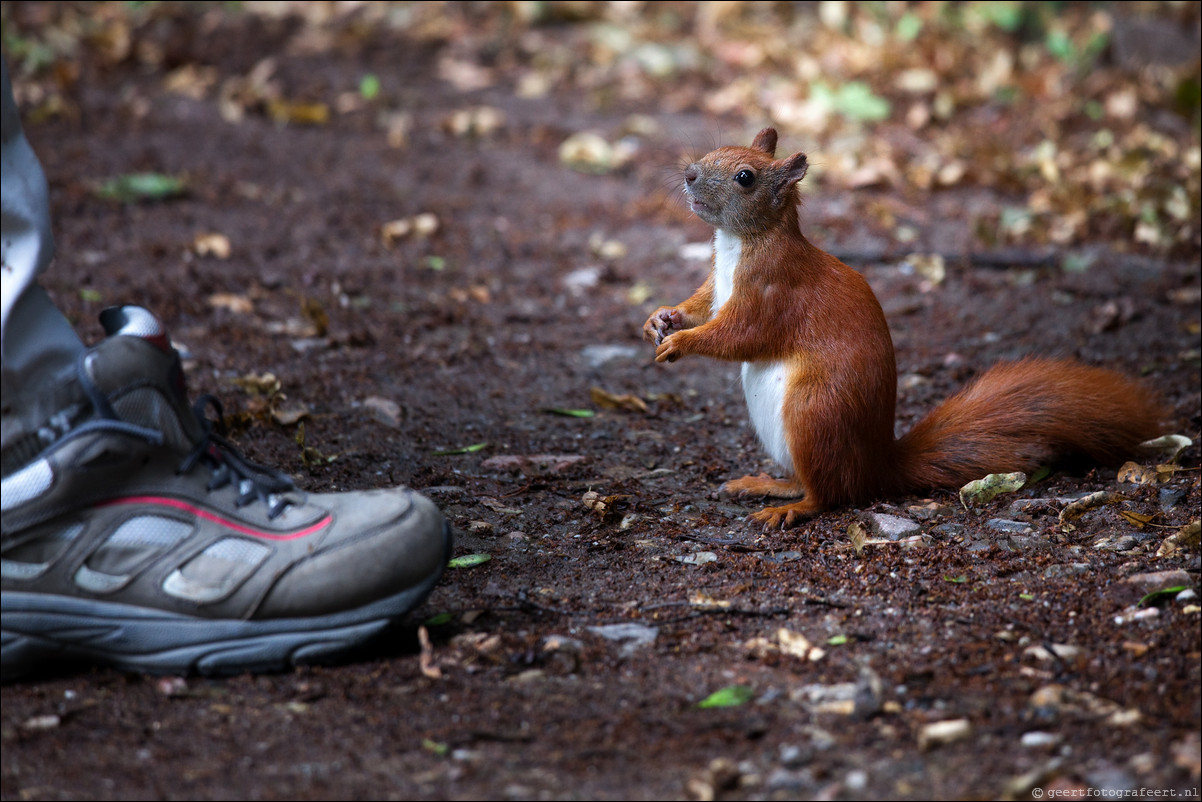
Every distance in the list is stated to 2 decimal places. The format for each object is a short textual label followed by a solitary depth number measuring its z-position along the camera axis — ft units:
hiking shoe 13.75
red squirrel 18.99
